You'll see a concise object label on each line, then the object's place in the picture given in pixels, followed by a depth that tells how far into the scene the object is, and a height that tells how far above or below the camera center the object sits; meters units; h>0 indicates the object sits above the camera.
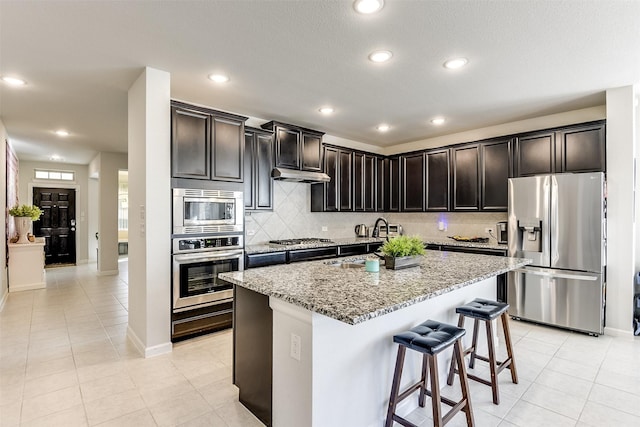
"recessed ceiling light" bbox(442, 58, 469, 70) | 2.81 +1.31
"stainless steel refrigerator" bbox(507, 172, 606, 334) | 3.57 -0.41
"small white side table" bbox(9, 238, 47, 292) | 5.59 -0.89
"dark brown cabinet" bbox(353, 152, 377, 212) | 5.51 +0.54
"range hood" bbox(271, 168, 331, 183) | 4.30 +0.53
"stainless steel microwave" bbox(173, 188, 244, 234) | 3.27 +0.03
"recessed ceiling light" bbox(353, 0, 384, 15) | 2.04 +1.32
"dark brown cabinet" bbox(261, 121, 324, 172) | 4.45 +0.96
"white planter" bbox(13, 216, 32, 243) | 5.75 -0.21
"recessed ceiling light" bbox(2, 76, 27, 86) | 3.21 +1.34
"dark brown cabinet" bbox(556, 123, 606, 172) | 3.71 +0.75
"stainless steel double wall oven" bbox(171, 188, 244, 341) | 3.27 -0.43
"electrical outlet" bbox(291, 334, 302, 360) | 1.72 -0.70
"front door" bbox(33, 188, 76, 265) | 8.15 -0.21
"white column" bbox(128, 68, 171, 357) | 3.05 +0.01
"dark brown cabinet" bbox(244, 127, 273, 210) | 4.12 +0.57
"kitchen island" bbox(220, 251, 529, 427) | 1.66 -0.70
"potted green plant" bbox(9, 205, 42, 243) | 5.61 -0.04
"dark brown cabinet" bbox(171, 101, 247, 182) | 3.29 +0.75
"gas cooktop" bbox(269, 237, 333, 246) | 4.50 -0.39
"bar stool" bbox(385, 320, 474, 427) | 1.74 -0.81
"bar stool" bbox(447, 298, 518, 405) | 2.30 -0.90
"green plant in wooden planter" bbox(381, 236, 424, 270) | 2.53 -0.30
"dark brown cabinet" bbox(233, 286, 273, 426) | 2.00 -0.89
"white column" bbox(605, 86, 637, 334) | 3.48 +0.04
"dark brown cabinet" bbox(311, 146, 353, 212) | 5.10 +0.44
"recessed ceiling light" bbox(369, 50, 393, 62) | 2.68 +1.32
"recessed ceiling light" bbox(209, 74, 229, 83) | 3.16 +1.34
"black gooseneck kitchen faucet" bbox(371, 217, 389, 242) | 6.10 -0.27
